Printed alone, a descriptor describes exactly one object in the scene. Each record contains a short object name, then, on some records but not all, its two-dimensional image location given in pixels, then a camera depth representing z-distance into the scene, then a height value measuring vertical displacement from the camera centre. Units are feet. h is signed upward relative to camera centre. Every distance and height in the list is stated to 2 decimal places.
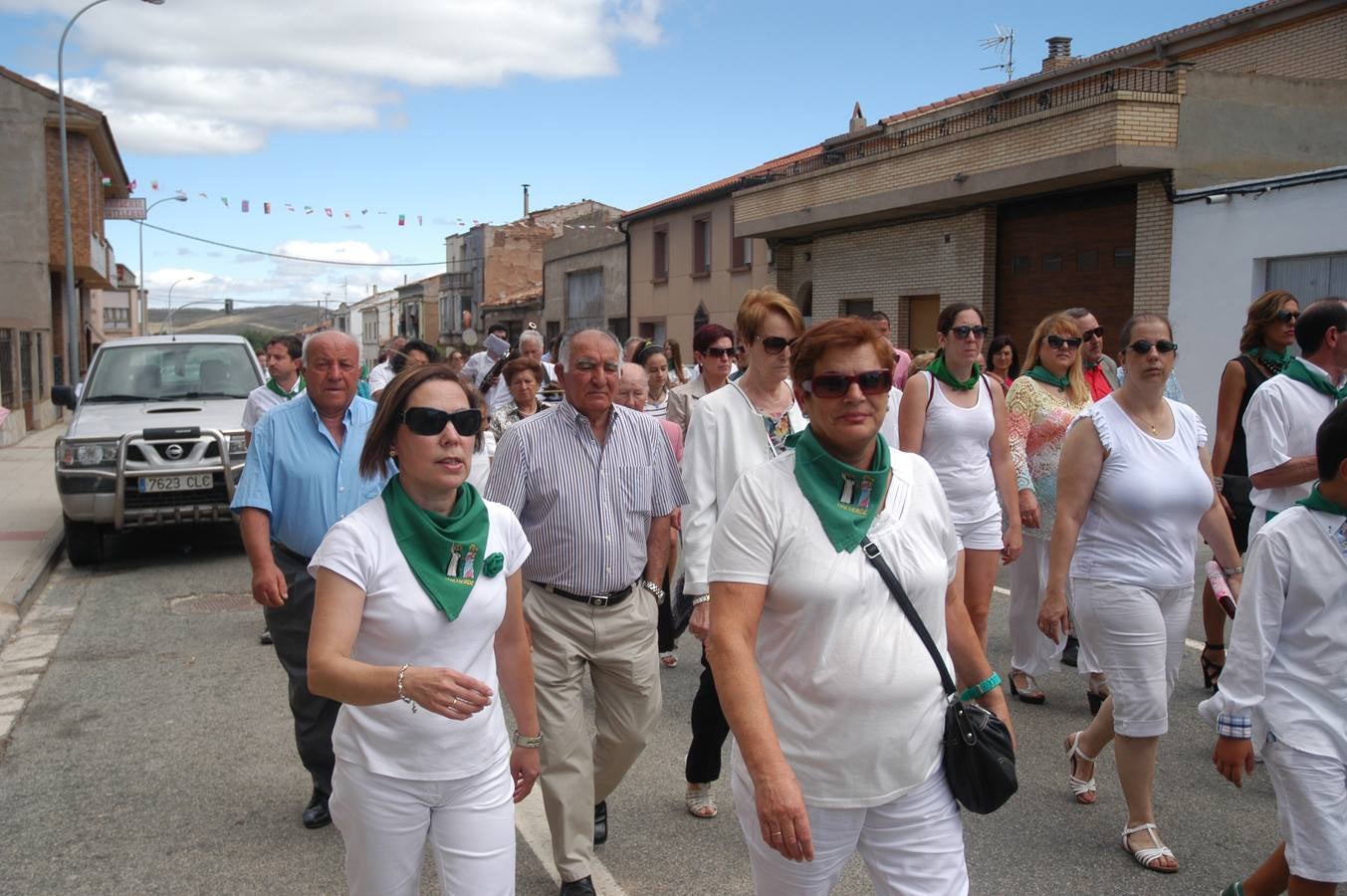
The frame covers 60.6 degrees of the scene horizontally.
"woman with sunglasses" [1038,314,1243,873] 13.42 -2.33
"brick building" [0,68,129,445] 97.40 +11.66
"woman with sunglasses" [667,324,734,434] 20.86 -0.28
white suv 32.12 -3.44
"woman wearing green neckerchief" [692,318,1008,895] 8.26 -2.15
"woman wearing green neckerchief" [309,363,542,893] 8.77 -2.31
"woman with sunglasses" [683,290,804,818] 13.99 -0.97
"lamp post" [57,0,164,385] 75.67 +4.01
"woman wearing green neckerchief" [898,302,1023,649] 17.95 -1.48
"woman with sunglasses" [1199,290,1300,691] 19.10 -0.51
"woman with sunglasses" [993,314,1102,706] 20.21 -1.50
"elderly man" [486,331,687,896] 13.04 -2.60
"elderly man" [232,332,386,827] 14.24 -1.92
